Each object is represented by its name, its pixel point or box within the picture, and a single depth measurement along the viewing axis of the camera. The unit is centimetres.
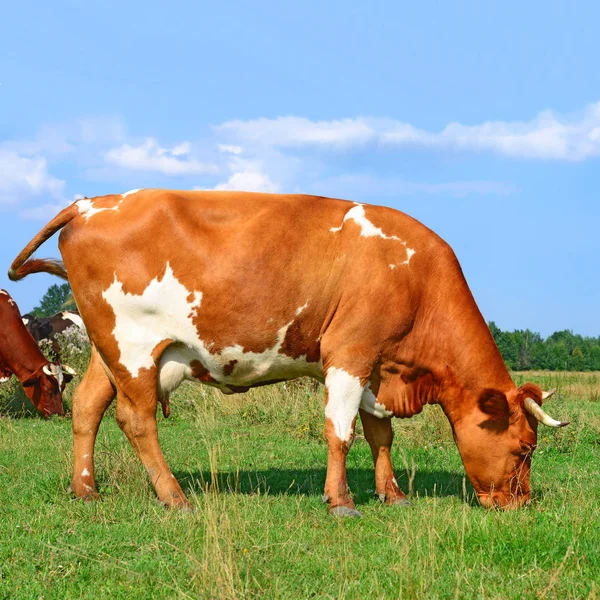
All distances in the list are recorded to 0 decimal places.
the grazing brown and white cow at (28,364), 1369
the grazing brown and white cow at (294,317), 658
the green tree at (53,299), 7356
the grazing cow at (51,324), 1795
